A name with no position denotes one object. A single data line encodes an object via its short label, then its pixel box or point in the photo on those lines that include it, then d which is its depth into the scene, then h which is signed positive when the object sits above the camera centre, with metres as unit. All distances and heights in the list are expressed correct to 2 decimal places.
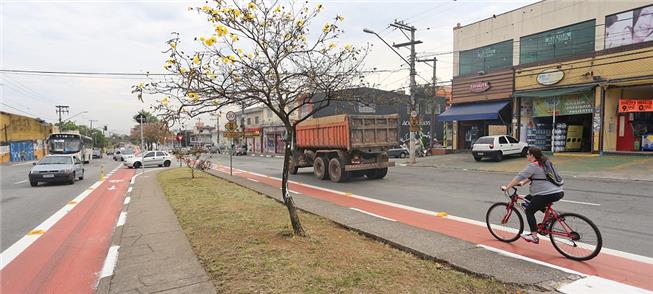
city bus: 32.22 -0.67
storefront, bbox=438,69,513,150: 25.77 +1.78
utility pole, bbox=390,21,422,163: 23.86 +3.09
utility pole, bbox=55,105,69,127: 76.19 +5.52
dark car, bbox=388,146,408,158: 34.41 -1.66
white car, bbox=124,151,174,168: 32.62 -1.96
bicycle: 5.26 -1.39
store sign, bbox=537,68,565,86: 22.52 +3.23
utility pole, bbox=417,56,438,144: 31.37 +5.76
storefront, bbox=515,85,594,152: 21.95 +0.86
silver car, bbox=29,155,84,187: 16.08 -1.42
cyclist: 5.55 -0.77
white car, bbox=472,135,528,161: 22.44 -0.83
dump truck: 15.14 -0.39
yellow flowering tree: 5.87 +0.89
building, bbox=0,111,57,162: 44.56 -0.16
